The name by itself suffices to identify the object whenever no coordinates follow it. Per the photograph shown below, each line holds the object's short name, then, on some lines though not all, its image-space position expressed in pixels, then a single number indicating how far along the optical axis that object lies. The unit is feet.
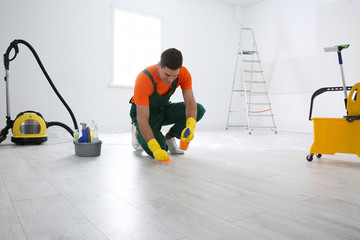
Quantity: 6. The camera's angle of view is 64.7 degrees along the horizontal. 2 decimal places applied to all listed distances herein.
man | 5.93
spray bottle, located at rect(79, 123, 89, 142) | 6.81
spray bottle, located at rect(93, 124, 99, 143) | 6.78
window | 15.54
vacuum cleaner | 8.94
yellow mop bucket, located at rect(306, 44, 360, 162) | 6.11
